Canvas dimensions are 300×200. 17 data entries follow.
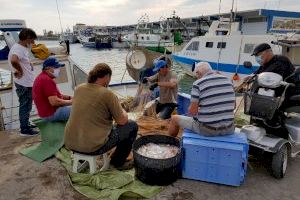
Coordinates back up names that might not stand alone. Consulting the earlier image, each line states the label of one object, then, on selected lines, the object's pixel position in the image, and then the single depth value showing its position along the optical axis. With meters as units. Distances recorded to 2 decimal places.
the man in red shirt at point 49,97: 4.36
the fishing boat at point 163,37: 40.02
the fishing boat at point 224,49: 15.33
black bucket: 3.47
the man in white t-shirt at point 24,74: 4.98
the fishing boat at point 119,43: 63.17
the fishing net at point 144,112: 5.33
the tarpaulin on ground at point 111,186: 3.33
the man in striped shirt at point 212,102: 3.62
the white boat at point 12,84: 6.65
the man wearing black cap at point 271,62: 4.33
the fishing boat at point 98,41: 64.44
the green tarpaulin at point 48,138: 4.52
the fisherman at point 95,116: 3.40
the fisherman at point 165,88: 5.73
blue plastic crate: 3.49
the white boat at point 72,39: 93.02
